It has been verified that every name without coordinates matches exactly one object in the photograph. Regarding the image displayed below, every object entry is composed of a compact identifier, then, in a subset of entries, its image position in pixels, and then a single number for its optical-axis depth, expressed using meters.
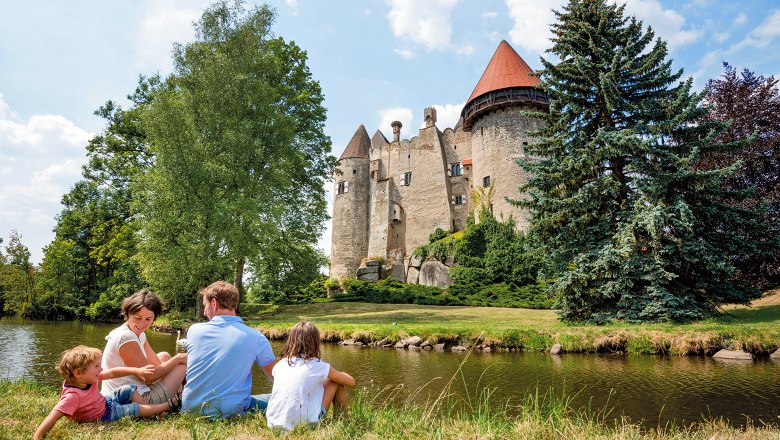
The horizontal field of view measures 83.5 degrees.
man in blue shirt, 3.93
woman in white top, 4.23
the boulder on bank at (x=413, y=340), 12.90
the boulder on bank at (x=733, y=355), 9.68
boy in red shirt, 3.56
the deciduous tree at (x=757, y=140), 19.14
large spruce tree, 13.34
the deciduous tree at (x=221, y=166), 18.05
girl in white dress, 3.65
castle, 32.91
